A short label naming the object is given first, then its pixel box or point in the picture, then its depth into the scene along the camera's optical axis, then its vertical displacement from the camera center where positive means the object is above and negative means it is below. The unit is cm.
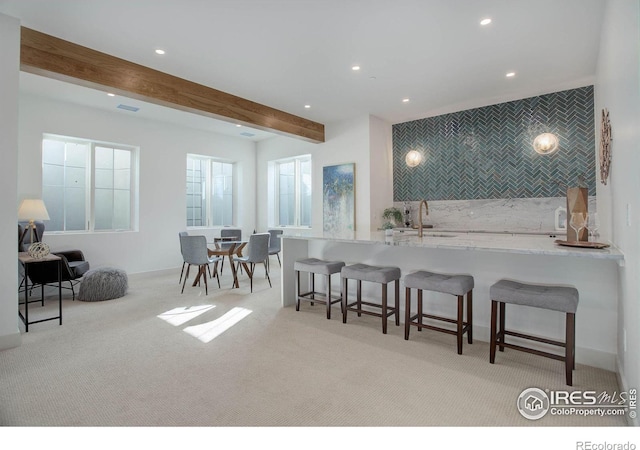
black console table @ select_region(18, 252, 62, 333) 332 -38
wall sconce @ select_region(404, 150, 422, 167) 585 +121
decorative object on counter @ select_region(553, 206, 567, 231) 444 +10
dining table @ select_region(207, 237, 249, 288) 537 -41
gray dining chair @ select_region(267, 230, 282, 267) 657 -32
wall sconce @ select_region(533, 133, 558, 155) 457 +116
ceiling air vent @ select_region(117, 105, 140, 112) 550 +198
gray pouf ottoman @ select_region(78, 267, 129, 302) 450 -84
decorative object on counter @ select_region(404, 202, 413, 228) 594 +19
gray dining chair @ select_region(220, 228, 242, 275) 661 -17
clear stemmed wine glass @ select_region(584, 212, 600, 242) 296 -7
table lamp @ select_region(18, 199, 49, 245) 431 +17
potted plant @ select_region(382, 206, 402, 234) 592 +17
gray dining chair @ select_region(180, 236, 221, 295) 498 -38
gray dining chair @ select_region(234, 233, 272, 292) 515 -39
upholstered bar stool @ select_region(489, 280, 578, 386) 221 -54
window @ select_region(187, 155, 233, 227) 732 +77
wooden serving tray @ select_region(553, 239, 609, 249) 219 -12
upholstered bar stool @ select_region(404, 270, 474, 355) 271 -55
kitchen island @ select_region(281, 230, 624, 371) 240 -39
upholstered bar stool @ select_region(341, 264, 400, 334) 322 -55
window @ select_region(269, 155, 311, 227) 769 +82
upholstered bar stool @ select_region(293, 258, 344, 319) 365 -53
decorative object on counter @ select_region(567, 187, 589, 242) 240 +15
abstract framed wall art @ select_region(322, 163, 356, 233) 597 +53
